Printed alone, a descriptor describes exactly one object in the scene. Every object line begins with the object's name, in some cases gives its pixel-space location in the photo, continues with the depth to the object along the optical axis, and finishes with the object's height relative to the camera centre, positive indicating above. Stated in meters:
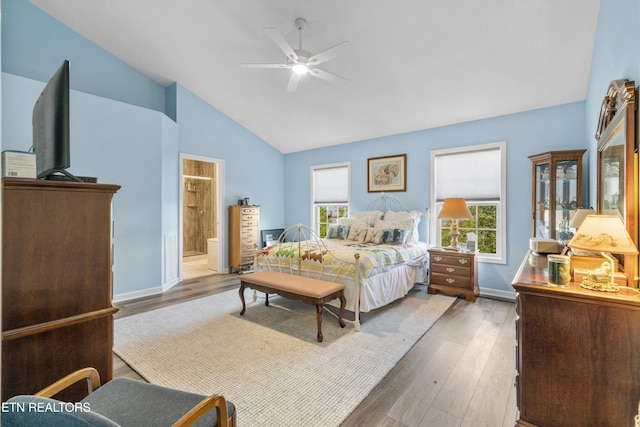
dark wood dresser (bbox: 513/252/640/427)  1.42 -0.75
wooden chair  1.19 -0.85
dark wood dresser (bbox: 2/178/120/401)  1.18 -0.31
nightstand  4.18 -0.90
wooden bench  2.90 -0.81
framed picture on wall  5.32 +0.73
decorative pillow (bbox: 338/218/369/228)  5.11 -0.19
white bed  3.36 -0.58
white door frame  5.86 +0.10
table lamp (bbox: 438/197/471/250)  4.16 +0.03
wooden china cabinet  3.41 +0.27
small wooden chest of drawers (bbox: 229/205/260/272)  5.83 -0.49
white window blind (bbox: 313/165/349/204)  6.24 +0.61
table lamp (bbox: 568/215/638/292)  1.40 -0.15
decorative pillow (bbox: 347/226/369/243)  4.79 -0.36
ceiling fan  2.81 +1.63
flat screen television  1.31 +0.38
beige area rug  2.04 -1.30
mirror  1.60 +0.33
